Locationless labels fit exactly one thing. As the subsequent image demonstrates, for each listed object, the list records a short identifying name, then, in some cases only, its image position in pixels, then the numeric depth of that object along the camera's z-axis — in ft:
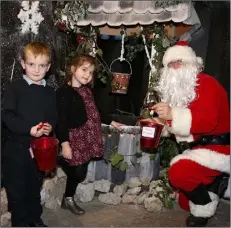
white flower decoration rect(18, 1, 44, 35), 11.75
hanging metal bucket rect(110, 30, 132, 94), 14.48
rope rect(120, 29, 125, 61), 15.21
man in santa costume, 11.07
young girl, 11.28
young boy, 9.95
